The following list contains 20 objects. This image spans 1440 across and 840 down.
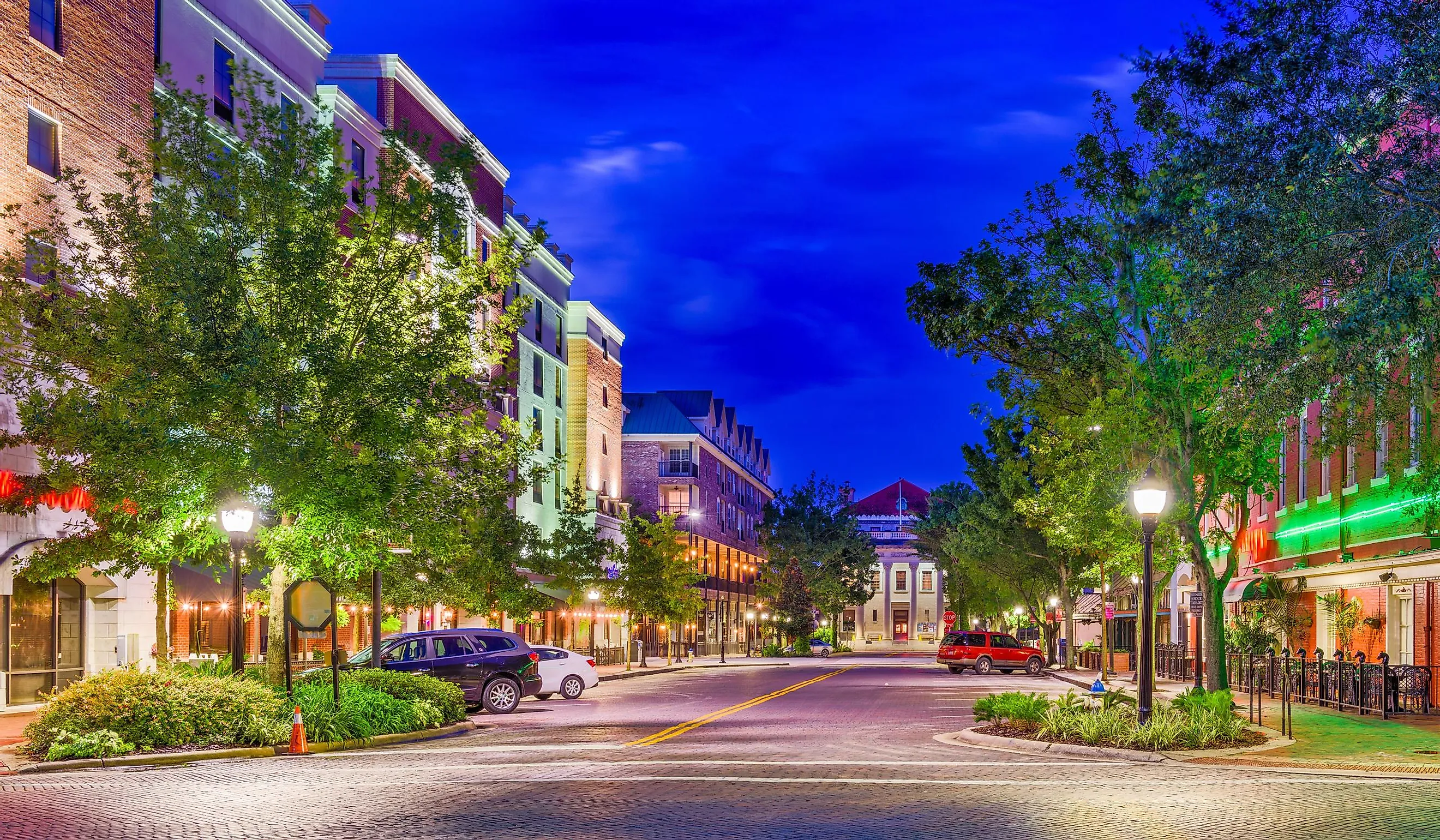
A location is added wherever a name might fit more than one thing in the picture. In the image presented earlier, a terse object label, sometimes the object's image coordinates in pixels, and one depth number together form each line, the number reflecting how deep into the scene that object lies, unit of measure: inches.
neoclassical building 5693.9
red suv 2242.9
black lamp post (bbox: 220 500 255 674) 841.5
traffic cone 783.7
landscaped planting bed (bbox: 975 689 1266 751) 783.1
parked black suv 1123.9
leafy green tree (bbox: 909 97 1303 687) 1027.3
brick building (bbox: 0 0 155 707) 1069.8
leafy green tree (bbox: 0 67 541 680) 851.4
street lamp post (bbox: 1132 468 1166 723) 823.1
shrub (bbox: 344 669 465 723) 973.2
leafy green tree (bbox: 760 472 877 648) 3841.0
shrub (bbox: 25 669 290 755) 750.5
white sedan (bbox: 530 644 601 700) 1375.5
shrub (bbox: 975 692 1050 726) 858.1
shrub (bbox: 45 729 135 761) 716.7
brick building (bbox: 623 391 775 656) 3555.6
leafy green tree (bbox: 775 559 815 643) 3545.8
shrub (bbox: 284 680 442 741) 838.5
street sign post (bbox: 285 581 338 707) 922.1
